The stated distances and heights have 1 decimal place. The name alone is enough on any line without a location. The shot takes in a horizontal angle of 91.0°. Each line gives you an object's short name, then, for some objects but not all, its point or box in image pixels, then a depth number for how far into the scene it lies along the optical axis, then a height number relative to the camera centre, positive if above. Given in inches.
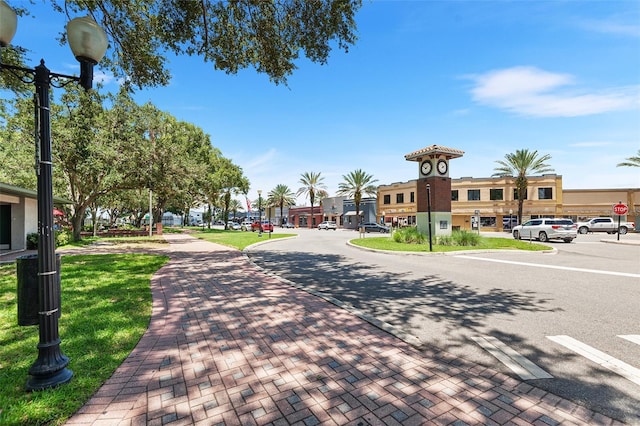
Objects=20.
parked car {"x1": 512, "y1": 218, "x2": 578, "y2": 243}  890.7 -61.3
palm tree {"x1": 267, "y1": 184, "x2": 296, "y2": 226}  2861.7 +149.8
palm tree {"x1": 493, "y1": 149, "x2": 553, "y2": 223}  1642.5 +225.2
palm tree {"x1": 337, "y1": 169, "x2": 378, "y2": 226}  2129.7 +178.2
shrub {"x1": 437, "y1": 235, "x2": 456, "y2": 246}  699.4 -67.9
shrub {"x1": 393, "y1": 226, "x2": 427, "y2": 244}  741.3 -60.4
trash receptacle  126.5 -30.6
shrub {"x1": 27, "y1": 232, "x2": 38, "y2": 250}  654.5 -50.0
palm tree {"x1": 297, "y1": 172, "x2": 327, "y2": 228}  2492.6 +227.6
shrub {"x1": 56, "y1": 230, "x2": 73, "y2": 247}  747.3 -53.7
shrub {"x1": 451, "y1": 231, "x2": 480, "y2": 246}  687.7 -63.4
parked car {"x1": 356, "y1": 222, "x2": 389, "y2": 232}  1646.2 -86.2
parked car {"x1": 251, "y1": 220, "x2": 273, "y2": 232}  1849.2 -79.5
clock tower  769.6 +59.0
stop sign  972.4 -3.6
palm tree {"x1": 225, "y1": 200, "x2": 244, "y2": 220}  3796.3 +120.5
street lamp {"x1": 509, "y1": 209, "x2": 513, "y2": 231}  1734.7 -58.1
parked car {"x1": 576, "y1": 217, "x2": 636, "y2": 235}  1353.3 -78.2
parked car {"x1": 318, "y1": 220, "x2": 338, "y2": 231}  2129.7 -92.5
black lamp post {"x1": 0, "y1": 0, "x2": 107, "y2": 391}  121.2 -4.2
